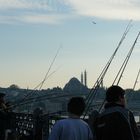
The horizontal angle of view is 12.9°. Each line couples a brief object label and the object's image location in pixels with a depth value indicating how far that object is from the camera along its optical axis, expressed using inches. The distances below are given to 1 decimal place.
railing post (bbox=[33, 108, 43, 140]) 543.5
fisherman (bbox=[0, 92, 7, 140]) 452.8
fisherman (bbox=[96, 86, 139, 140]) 233.1
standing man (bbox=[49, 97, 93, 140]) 237.8
